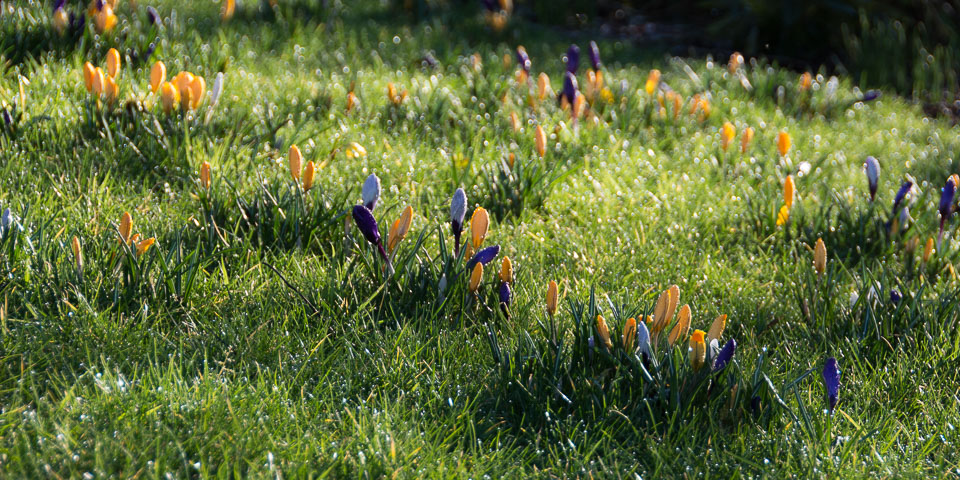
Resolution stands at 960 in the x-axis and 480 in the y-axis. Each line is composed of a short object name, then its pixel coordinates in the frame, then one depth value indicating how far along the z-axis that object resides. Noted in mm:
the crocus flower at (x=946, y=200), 5473
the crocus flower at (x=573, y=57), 8391
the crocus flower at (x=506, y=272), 4727
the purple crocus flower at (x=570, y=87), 7953
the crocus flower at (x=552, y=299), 4453
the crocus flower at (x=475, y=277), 4562
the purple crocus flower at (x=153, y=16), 8195
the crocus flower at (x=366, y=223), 4434
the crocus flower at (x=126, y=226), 4445
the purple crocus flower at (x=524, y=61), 8844
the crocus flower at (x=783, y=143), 7250
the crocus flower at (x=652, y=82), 8945
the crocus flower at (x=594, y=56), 8992
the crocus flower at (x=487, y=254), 4617
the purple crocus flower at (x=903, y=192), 5766
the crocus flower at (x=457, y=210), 4730
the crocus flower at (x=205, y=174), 5316
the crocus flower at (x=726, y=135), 7441
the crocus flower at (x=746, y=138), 7527
